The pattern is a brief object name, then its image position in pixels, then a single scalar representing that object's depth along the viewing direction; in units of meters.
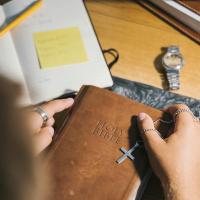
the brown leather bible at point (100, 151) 0.49
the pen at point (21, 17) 0.83
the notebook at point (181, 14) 0.84
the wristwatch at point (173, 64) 0.76
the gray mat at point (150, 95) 0.73
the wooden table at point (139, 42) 0.80
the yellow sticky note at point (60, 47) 0.79
